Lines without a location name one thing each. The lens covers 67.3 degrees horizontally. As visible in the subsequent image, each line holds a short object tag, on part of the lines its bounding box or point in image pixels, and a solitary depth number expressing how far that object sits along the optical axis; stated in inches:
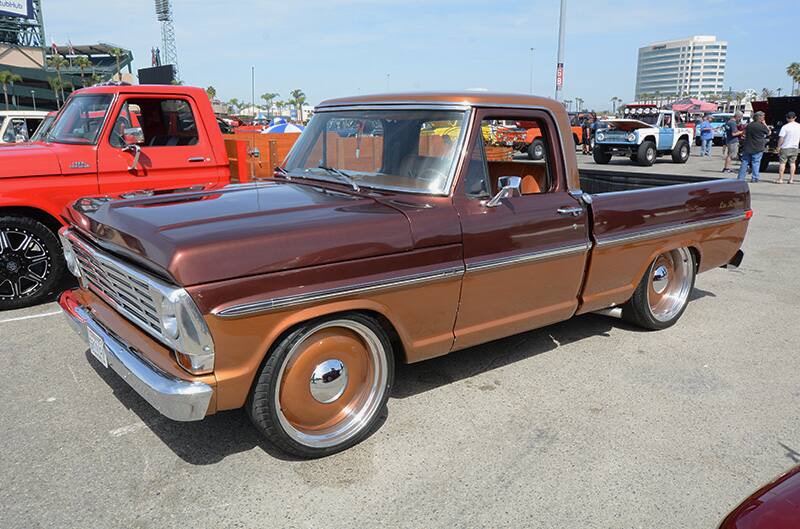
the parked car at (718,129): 1334.9
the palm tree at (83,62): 2795.3
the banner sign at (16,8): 2367.1
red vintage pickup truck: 210.2
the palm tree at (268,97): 4980.3
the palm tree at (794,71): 3097.9
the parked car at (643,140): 765.9
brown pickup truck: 105.4
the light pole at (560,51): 861.2
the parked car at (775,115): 696.4
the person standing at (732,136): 687.7
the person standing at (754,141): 549.7
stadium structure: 2438.5
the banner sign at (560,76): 868.0
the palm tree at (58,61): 2458.2
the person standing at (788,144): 574.2
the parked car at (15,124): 324.1
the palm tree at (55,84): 2375.7
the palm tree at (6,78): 2246.6
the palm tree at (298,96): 4992.6
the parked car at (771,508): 69.3
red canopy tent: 1957.4
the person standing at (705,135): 946.1
